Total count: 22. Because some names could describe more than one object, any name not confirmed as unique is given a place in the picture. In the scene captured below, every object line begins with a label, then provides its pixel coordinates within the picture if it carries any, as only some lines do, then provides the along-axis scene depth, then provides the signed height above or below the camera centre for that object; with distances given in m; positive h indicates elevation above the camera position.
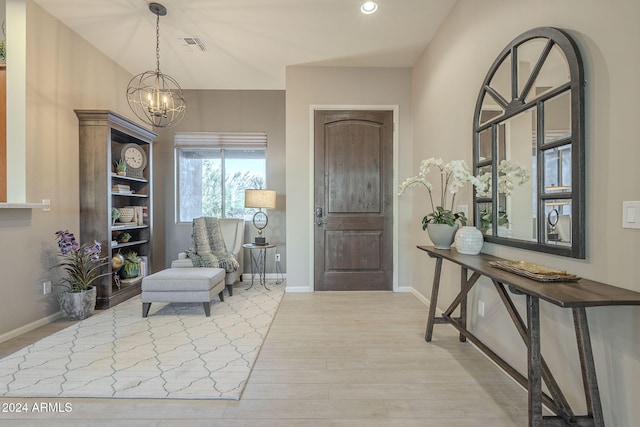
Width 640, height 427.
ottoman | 3.06 -0.77
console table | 1.15 -0.53
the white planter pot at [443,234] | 2.48 -0.19
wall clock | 3.86 +0.70
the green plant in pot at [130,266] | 3.86 -0.69
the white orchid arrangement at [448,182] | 2.26 +0.23
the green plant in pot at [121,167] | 3.73 +0.55
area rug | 1.85 -1.06
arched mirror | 1.47 +0.38
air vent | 3.44 +1.94
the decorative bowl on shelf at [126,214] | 3.84 -0.02
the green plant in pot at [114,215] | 3.61 -0.03
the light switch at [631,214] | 1.20 -0.01
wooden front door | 4.07 +0.17
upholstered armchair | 4.37 -0.35
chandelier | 2.87 +1.12
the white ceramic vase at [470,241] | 2.22 -0.21
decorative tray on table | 1.37 -0.29
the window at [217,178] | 5.00 +0.56
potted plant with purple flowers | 2.99 -0.63
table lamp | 4.29 +0.17
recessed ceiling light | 2.83 +1.92
